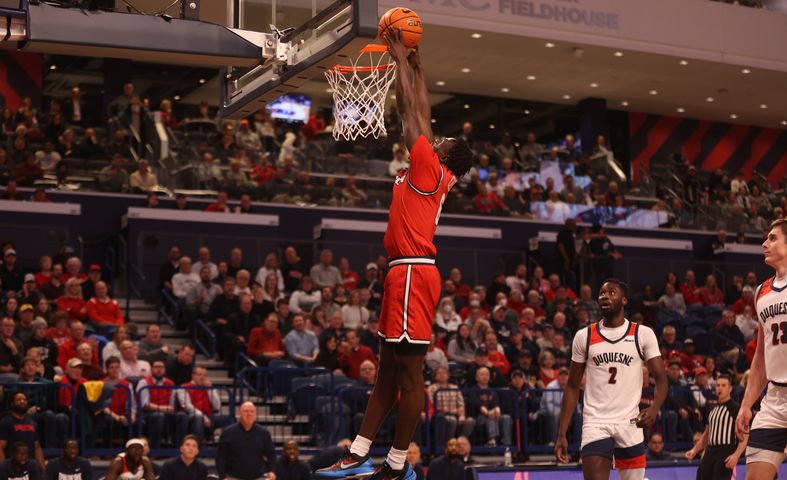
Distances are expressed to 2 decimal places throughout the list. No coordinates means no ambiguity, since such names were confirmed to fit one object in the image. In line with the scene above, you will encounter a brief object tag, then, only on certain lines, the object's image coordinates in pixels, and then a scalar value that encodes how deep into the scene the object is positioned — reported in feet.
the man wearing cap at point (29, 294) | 56.44
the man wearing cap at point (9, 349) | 49.96
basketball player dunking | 24.54
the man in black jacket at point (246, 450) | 46.37
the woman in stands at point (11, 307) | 53.98
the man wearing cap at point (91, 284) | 60.59
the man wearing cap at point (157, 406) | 49.01
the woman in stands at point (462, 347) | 61.11
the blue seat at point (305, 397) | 53.06
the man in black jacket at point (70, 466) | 44.37
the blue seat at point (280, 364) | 56.03
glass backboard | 28.50
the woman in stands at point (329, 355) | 56.29
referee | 40.29
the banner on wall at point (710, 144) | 115.96
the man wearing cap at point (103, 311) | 58.70
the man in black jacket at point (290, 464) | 46.85
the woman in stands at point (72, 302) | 58.18
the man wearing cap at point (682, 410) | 59.57
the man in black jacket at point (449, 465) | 48.65
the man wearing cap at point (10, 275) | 61.11
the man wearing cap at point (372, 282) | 68.13
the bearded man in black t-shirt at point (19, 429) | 45.24
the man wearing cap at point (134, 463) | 44.11
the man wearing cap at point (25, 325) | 52.26
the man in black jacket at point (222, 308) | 61.00
